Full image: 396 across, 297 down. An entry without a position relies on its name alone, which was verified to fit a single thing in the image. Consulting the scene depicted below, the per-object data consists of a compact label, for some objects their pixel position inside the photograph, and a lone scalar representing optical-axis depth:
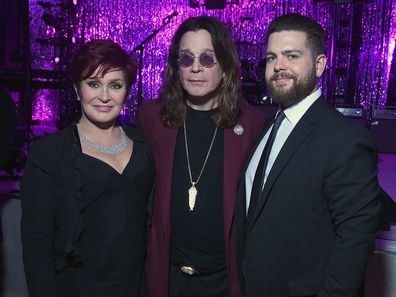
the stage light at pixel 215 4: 8.83
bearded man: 1.36
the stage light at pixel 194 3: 9.21
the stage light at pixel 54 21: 7.39
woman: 1.58
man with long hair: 1.91
